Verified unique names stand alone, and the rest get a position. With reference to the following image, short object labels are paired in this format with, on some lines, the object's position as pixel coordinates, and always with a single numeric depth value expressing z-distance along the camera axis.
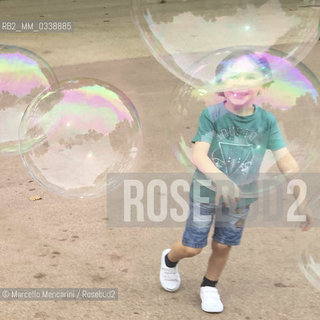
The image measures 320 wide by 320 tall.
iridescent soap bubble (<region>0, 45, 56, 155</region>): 4.24
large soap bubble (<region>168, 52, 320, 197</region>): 2.69
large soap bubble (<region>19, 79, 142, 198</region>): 3.35
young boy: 2.68
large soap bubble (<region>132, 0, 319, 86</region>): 3.32
